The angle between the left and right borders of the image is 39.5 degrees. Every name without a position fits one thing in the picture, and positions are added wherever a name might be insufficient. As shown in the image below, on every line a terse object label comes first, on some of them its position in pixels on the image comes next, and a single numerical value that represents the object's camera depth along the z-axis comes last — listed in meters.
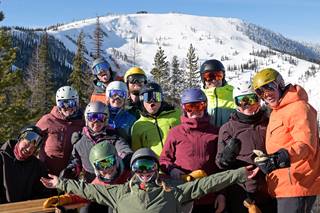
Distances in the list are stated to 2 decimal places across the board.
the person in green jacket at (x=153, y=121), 6.87
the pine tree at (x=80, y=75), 43.12
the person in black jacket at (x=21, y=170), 6.36
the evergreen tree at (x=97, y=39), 50.30
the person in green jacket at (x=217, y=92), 7.18
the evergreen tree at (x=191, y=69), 80.75
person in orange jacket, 5.06
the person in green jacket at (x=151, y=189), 5.29
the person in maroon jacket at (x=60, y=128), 7.23
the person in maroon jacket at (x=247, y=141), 5.95
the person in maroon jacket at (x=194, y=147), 6.08
